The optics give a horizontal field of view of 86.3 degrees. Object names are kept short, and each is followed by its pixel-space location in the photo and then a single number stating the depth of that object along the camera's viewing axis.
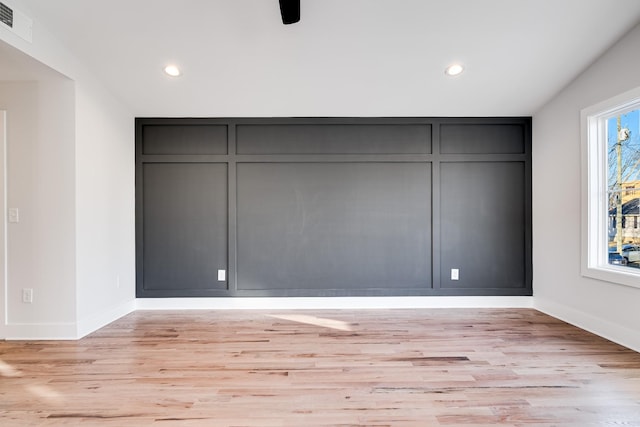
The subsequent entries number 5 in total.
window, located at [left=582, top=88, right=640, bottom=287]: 2.86
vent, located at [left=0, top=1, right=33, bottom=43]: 2.28
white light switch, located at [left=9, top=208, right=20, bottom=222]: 2.93
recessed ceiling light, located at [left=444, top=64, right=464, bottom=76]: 3.07
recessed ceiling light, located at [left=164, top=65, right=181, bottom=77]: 3.06
